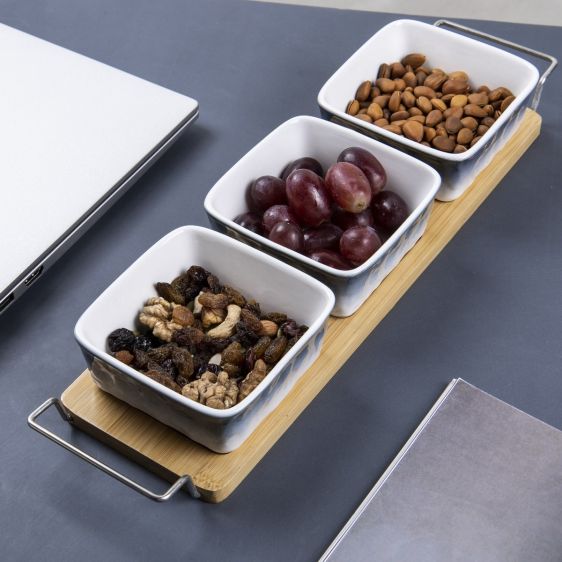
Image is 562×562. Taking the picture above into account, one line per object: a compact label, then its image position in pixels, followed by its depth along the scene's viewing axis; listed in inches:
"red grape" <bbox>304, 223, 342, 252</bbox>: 49.9
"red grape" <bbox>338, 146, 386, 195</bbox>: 50.7
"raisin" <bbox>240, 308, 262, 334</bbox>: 48.0
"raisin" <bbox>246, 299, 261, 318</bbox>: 48.8
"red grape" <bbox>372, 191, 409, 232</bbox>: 50.7
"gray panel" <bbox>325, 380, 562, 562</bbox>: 46.3
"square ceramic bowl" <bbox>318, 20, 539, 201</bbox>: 52.0
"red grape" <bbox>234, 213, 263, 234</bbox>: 50.5
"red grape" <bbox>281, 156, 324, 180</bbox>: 51.8
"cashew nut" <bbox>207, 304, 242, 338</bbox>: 48.1
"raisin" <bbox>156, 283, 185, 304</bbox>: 48.8
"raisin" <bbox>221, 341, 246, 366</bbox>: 47.5
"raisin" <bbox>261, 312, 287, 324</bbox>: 48.5
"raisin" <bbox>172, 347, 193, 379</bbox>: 47.1
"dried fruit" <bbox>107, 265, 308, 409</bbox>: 46.8
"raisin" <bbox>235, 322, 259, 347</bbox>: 48.0
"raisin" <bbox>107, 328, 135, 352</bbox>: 47.6
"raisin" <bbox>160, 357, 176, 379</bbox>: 47.1
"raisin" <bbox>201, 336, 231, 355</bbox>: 47.9
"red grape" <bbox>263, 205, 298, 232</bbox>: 49.9
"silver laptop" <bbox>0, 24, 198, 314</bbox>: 50.8
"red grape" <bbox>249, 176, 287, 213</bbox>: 50.7
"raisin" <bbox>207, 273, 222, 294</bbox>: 49.1
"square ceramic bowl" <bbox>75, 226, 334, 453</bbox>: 46.1
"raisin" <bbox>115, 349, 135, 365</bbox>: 47.1
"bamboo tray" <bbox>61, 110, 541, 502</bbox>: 47.2
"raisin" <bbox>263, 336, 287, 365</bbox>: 47.3
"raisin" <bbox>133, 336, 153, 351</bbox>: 47.7
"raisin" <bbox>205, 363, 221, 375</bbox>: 47.5
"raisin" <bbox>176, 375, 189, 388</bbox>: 47.0
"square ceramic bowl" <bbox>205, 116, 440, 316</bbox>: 48.9
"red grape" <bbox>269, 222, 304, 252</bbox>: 49.2
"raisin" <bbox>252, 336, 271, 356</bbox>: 47.4
